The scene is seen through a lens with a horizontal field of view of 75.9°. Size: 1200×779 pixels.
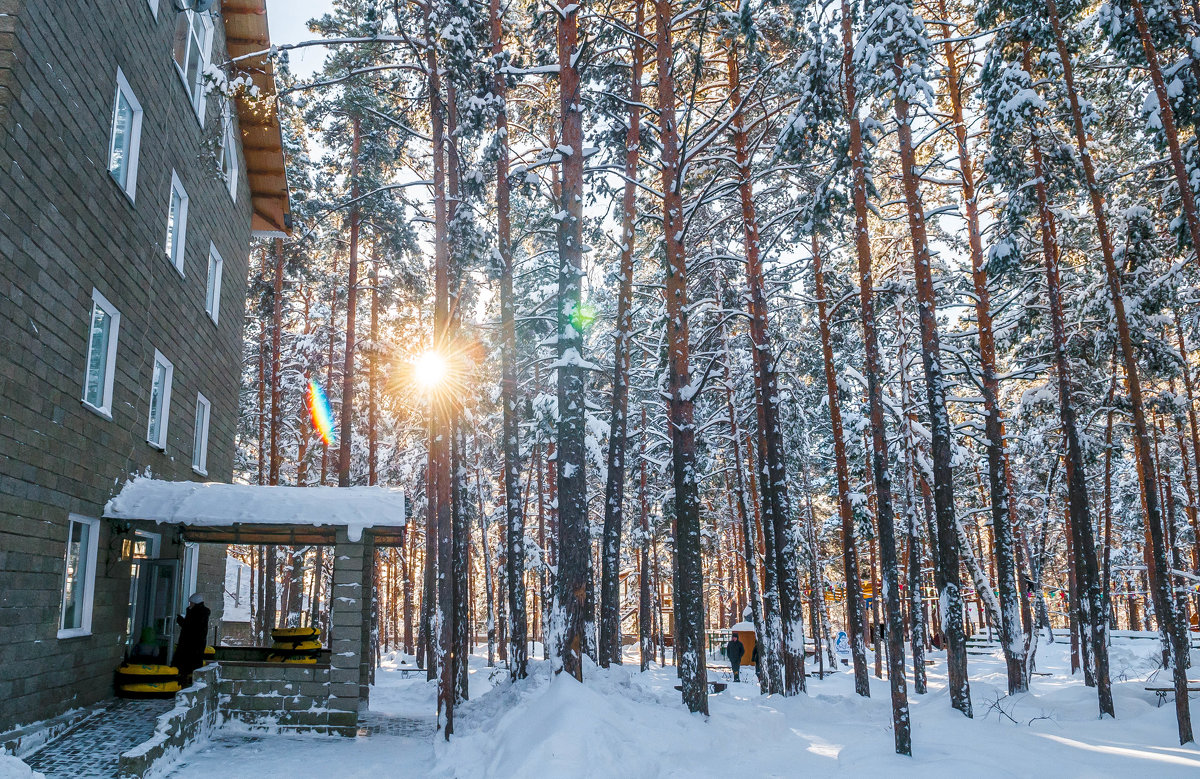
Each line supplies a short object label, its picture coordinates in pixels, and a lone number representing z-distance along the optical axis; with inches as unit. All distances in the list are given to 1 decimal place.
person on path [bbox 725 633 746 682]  891.4
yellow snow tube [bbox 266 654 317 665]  522.0
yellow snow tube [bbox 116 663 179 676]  478.6
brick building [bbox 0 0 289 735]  343.9
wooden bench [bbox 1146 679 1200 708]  564.4
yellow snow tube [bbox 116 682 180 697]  476.4
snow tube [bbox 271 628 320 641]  559.5
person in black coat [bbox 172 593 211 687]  493.7
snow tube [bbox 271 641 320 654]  539.5
